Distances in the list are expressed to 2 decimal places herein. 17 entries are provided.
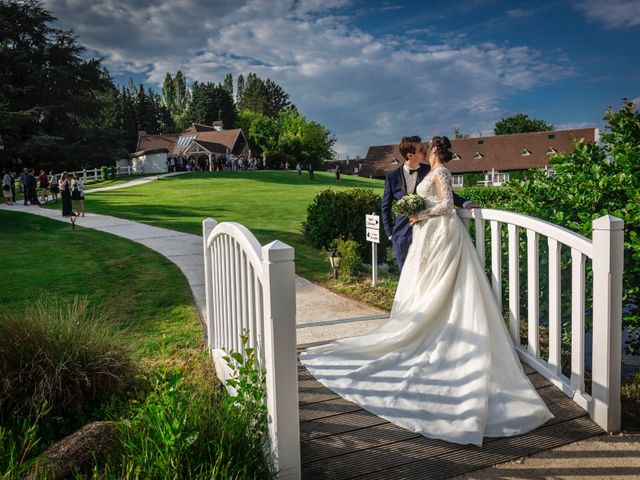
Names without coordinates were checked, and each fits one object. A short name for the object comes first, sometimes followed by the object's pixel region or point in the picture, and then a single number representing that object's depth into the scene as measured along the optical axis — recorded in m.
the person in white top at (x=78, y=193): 18.52
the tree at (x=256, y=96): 100.88
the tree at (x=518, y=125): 84.31
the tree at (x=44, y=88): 38.69
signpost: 8.18
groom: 5.46
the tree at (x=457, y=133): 106.82
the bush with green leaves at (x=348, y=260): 8.88
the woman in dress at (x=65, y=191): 18.88
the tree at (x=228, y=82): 116.07
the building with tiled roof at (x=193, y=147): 52.94
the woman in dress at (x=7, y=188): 23.33
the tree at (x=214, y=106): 87.62
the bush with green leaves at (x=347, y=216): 12.58
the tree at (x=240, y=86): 117.25
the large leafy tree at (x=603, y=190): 4.50
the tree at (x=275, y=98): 105.19
